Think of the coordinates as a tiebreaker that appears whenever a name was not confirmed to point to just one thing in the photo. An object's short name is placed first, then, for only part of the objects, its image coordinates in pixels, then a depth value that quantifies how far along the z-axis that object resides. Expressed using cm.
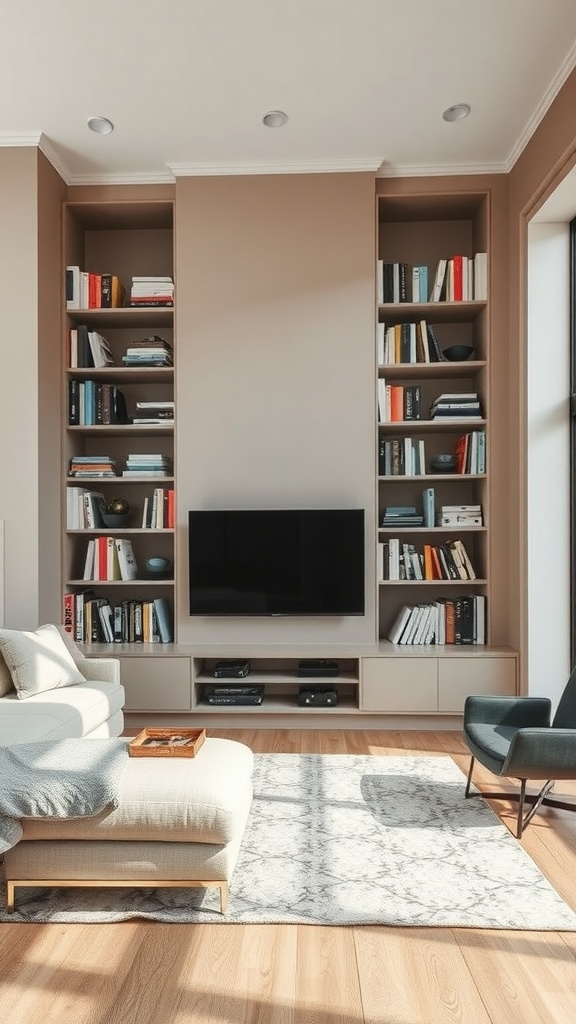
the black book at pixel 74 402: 511
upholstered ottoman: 238
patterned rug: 242
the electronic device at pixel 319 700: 477
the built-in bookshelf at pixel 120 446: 505
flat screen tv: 486
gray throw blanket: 233
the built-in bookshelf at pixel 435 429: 496
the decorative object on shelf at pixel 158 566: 516
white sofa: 325
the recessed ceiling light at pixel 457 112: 428
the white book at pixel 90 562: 511
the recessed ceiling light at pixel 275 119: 432
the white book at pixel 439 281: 502
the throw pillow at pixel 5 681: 369
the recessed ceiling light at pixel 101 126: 440
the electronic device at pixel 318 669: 481
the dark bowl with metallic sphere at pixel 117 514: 513
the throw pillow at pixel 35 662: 368
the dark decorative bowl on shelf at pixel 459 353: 501
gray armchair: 295
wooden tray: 273
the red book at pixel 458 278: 502
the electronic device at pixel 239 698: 478
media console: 468
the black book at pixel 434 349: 503
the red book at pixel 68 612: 499
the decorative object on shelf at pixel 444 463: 503
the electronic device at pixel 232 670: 484
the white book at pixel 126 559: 509
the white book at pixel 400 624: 496
